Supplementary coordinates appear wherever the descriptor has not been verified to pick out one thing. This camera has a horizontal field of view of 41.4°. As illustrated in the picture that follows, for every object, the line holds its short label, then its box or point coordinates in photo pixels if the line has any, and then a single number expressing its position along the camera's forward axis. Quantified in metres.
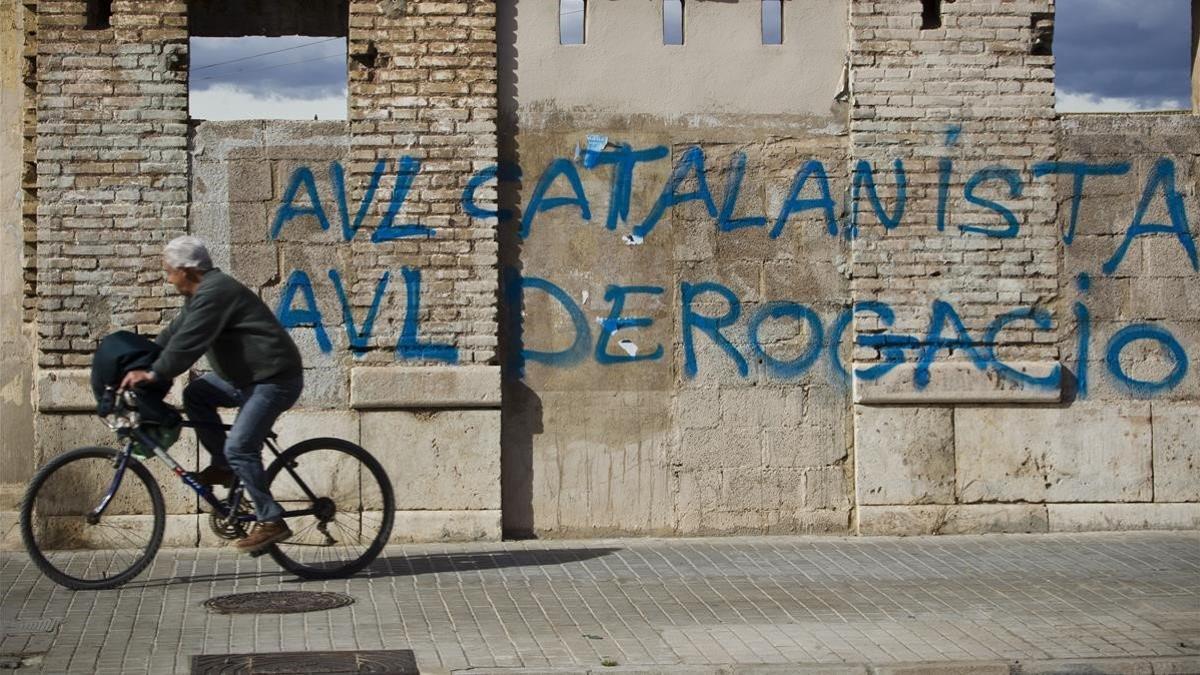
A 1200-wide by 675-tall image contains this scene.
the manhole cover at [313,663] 6.28
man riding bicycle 7.87
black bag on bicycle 7.91
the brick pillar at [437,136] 9.80
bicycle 8.05
